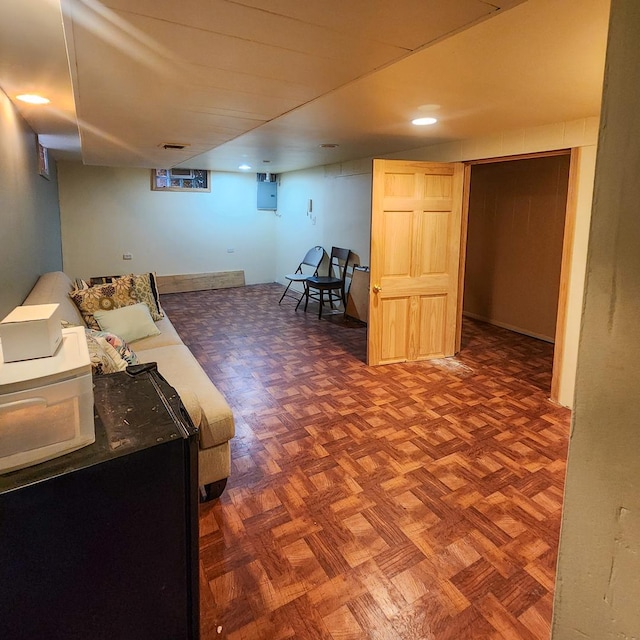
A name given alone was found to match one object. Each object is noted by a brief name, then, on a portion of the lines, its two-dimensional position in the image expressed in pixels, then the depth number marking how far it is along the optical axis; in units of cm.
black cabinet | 94
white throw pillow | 329
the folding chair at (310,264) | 659
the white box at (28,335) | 107
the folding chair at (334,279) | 582
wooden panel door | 392
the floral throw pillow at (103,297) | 337
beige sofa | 209
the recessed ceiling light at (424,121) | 308
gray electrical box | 796
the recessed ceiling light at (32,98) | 273
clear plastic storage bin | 98
